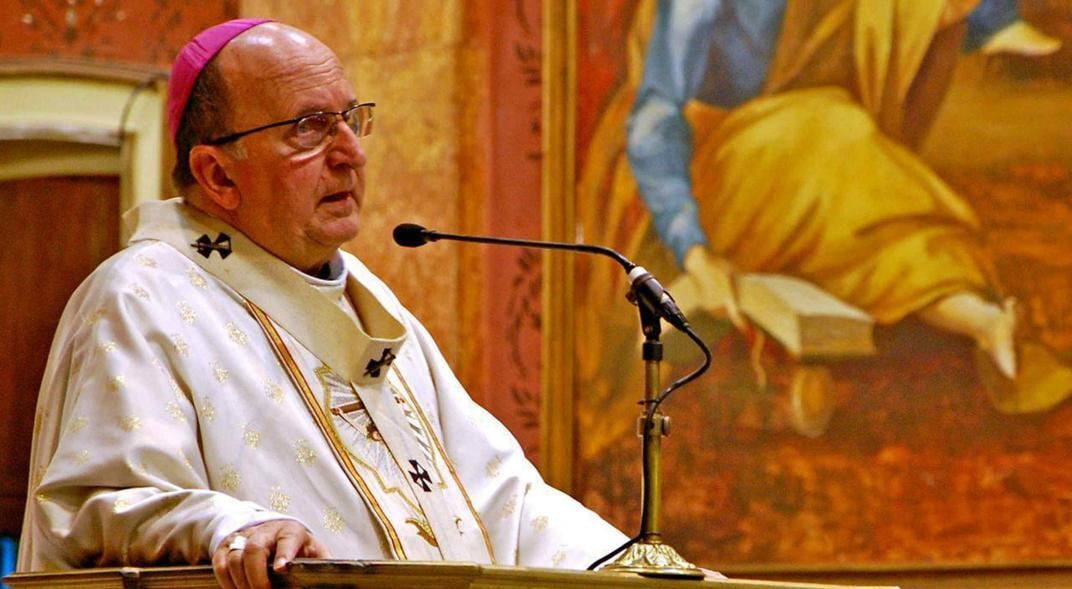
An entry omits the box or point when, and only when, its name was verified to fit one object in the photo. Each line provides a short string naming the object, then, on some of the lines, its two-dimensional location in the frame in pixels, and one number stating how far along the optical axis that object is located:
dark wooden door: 13.09
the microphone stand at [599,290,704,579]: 5.18
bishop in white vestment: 5.43
